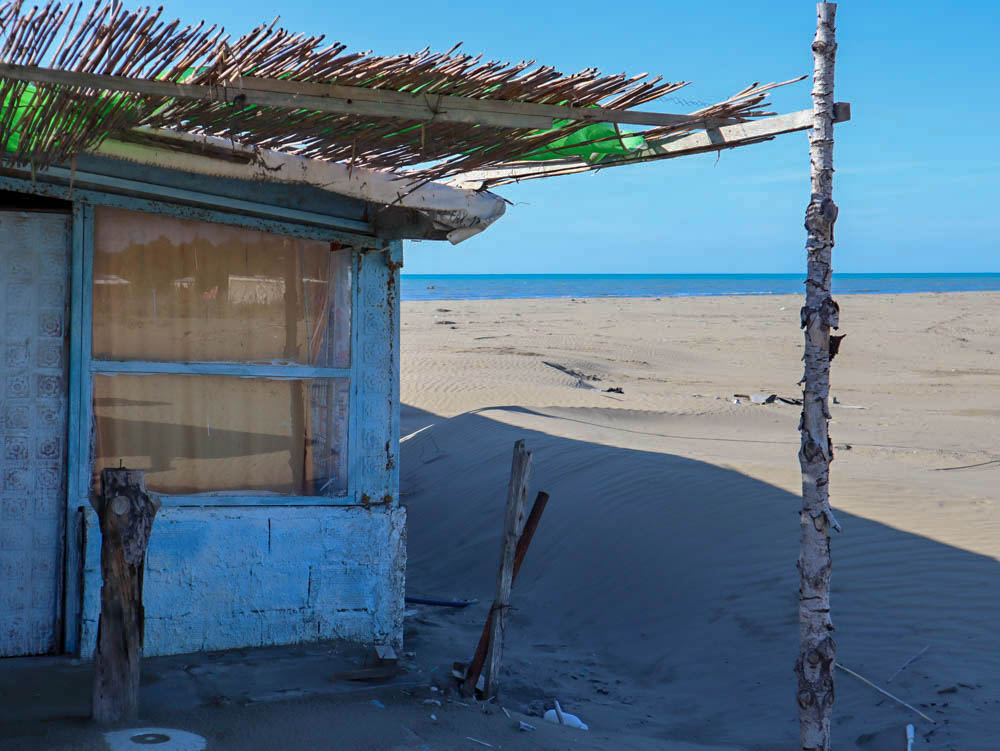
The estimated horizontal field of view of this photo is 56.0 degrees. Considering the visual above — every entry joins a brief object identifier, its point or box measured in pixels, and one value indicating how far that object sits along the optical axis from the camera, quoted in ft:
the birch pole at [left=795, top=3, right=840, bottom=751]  12.83
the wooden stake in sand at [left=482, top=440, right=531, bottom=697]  15.79
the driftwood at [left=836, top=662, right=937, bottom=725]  17.38
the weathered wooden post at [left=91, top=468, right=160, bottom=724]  12.21
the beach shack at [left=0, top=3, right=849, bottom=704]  12.55
